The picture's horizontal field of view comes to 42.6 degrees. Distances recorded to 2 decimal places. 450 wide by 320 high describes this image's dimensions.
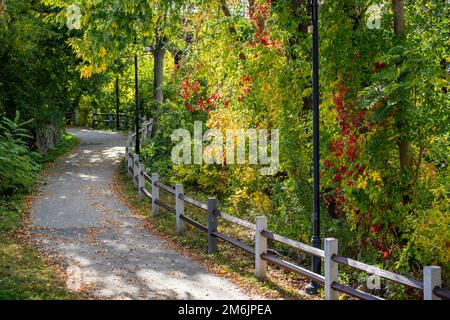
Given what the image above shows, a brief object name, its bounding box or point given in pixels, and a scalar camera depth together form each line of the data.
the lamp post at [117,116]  39.05
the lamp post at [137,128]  21.76
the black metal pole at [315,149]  9.00
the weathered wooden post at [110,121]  41.79
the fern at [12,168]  15.25
